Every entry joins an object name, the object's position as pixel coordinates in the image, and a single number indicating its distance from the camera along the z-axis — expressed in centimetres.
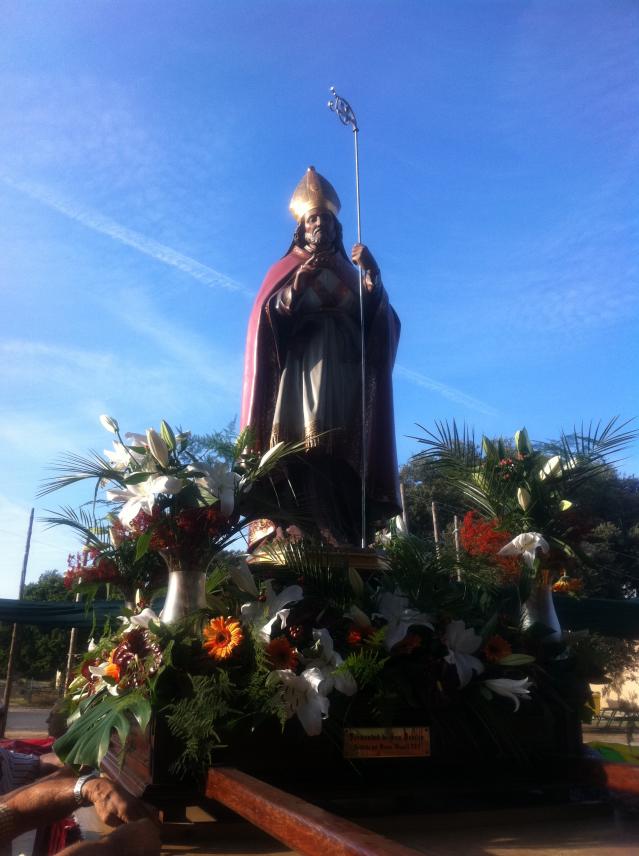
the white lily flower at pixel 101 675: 315
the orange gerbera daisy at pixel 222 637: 298
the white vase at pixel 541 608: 418
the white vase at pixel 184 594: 340
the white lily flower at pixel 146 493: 339
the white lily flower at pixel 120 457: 375
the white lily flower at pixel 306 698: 288
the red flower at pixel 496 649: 340
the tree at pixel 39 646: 2641
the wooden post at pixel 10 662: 1505
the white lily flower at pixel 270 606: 315
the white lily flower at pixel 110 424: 391
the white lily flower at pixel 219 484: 354
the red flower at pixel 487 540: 440
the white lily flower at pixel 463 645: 329
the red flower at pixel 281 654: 295
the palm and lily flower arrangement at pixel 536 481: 457
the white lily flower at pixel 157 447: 353
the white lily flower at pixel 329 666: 297
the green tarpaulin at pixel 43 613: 1060
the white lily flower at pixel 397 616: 324
